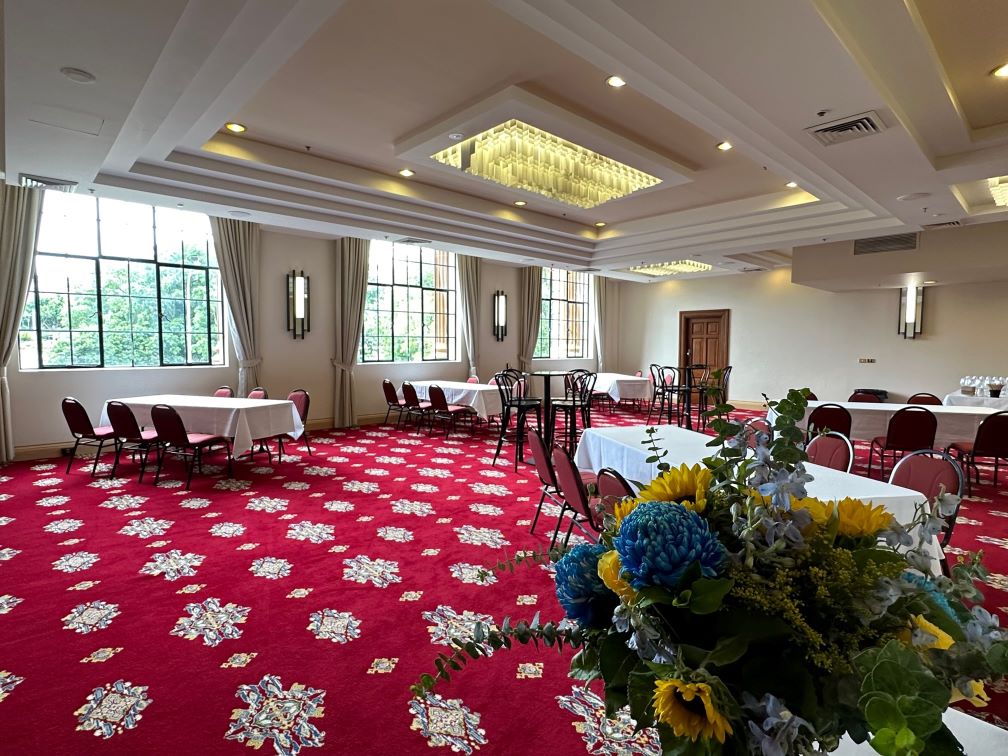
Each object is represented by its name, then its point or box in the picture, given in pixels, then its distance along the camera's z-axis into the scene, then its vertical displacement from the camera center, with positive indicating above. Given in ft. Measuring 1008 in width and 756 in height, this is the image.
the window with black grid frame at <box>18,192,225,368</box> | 22.27 +2.58
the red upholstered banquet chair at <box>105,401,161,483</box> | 17.85 -2.81
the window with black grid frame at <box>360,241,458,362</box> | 33.19 +2.81
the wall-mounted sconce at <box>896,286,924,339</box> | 32.24 +2.47
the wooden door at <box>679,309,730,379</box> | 42.45 +0.96
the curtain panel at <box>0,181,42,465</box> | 20.47 +2.99
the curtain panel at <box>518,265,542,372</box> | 40.65 +2.76
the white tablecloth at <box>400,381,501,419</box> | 27.94 -2.57
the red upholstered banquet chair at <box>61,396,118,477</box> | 18.37 -2.62
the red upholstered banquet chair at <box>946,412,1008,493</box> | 16.65 -2.72
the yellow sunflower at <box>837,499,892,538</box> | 2.21 -0.70
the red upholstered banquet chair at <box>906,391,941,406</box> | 22.57 -2.10
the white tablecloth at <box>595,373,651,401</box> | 36.14 -2.53
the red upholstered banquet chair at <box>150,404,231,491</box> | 17.28 -2.74
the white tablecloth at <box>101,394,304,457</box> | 18.78 -2.51
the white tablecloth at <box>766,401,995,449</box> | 18.80 -2.51
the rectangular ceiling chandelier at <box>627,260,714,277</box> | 36.94 +5.79
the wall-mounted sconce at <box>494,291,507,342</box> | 38.96 +2.52
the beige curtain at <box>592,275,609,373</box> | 47.09 +2.75
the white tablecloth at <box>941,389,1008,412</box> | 21.36 -2.14
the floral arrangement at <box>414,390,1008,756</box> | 1.77 -0.97
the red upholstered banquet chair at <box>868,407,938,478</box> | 17.95 -2.66
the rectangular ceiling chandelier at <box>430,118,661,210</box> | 17.03 +6.40
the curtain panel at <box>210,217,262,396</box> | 25.90 +3.16
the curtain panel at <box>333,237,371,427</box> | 30.59 +0.69
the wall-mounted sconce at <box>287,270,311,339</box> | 28.71 +2.39
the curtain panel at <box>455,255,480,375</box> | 36.19 +3.30
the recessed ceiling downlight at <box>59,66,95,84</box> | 9.79 +5.03
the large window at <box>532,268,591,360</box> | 44.55 +2.79
